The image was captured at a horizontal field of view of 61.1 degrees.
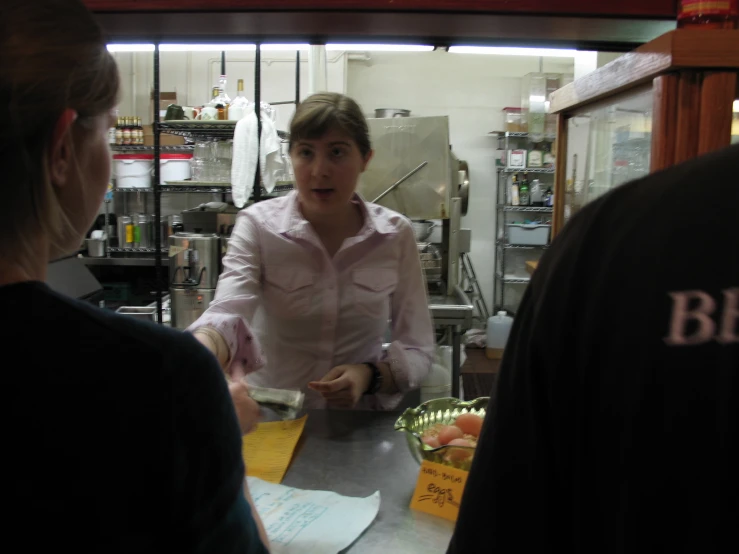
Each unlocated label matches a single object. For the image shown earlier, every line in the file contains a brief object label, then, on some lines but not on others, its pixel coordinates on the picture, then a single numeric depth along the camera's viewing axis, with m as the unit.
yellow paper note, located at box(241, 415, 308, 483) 1.30
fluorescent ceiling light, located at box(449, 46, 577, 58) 1.69
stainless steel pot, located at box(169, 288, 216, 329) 4.18
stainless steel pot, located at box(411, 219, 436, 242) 4.11
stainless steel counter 1.07
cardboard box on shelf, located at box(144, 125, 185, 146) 6.26
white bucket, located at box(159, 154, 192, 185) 5.98
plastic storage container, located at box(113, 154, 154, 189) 6.13
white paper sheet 1.02
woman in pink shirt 1.78
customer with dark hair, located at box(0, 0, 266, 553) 0.54
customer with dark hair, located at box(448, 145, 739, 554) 0.42
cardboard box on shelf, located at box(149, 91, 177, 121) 6.59
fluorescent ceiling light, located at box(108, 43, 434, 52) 1.69
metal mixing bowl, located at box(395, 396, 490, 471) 1.21
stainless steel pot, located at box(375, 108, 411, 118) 6.13
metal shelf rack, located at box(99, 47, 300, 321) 3.09
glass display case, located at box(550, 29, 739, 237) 1.08
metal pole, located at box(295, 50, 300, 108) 5.03
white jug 6.59
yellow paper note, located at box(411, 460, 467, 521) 1.13
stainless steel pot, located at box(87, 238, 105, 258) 5.88
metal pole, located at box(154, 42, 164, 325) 2.64
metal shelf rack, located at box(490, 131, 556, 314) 6.96
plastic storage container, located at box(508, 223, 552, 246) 7.04
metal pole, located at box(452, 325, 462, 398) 2.75
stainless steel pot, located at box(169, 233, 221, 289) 4.14
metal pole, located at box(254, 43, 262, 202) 2.84
